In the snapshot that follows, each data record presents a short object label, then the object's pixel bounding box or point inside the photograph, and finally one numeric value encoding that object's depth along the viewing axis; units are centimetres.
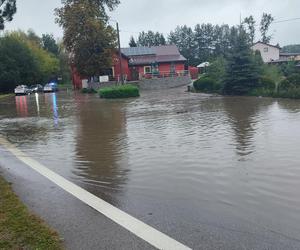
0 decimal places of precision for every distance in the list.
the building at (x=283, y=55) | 9249
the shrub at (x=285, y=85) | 2987
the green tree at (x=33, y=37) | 11432
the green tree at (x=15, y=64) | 7256
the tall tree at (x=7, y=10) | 3966
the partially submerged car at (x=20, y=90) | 6556
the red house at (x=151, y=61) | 6938
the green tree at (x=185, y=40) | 12975
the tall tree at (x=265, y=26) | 11175
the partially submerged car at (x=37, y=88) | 7897
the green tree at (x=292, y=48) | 15784
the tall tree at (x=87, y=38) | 5706
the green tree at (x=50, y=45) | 12700
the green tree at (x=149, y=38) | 13271
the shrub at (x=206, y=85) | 4006
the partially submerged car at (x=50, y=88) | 7401
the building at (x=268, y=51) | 9038
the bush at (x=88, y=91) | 5675
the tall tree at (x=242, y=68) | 3423
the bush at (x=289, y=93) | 2814
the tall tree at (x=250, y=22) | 10981
